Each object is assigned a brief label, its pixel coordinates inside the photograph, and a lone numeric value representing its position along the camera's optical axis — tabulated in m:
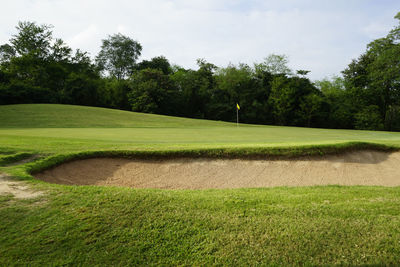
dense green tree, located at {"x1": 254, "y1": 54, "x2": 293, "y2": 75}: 61.03
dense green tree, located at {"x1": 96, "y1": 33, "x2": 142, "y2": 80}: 75.12
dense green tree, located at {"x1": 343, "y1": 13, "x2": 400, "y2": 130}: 40.91
